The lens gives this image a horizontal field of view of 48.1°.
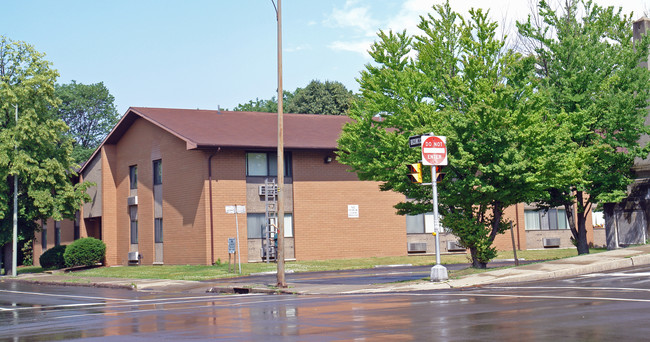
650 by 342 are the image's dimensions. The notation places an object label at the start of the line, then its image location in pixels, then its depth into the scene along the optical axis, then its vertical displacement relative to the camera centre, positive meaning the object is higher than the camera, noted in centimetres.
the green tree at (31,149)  4397 +582
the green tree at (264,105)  8606 +1584
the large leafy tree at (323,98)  7719 +1424
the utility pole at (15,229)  4312 +84
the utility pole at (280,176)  2364 +188
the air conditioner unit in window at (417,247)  4284 -107
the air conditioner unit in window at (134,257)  4506 -109
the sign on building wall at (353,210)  4138 +117
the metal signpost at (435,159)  2116 +202
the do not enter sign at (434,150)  2138 +230
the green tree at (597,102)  2816 +469
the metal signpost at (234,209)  3247 +119
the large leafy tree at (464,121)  2225 +334
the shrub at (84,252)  4550 -69
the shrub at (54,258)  4812 -102
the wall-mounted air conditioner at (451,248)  4390 -122
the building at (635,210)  3119 +49
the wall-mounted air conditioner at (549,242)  4731 -118
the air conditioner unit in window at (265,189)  3886 +240
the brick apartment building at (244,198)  3878 +208
